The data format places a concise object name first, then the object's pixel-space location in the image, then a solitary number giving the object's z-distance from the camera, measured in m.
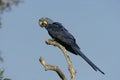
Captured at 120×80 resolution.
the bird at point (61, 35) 22.15
